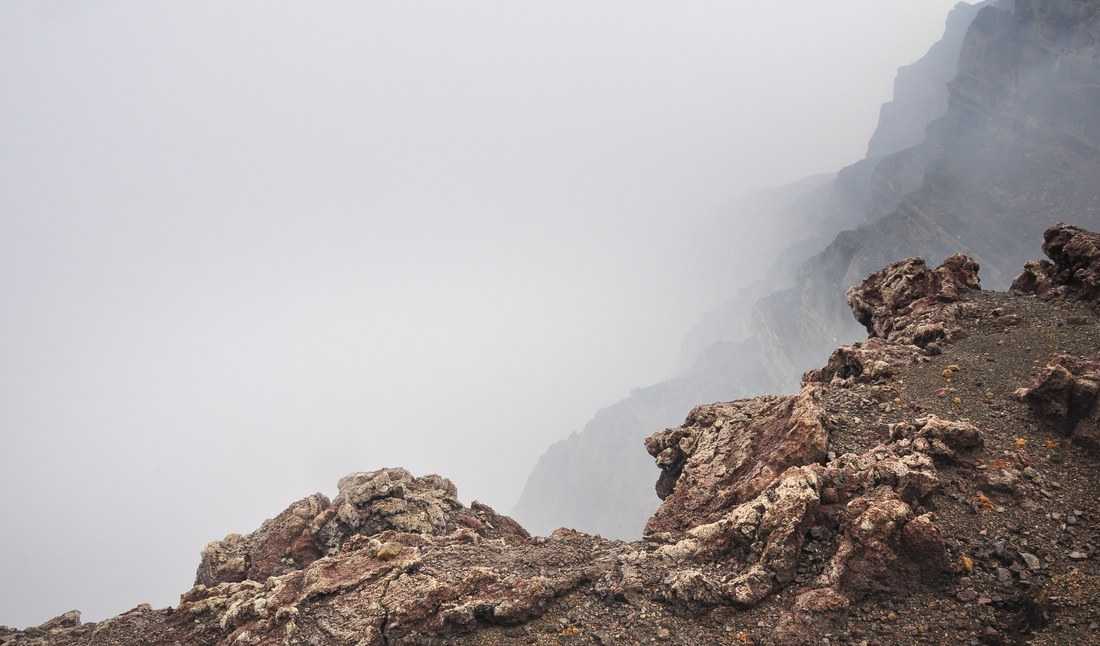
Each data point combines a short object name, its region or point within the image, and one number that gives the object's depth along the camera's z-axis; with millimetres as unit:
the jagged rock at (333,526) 22375
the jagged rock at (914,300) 23703
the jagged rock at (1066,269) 21634
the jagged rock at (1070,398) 14289
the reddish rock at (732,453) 17266
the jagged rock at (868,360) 21391
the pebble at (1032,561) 11680
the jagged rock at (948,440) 15172
